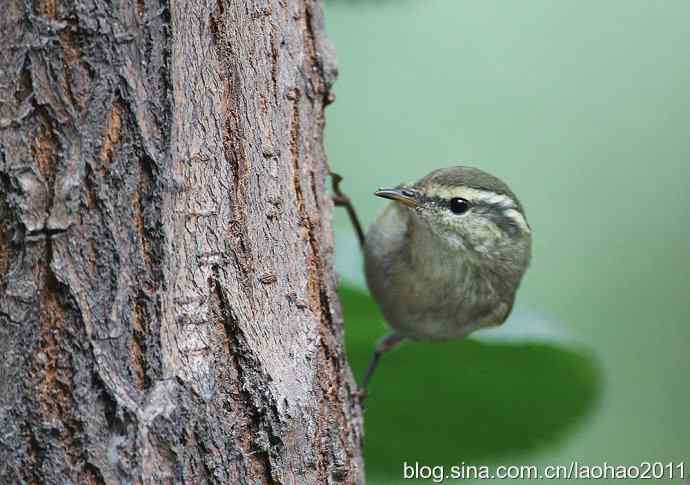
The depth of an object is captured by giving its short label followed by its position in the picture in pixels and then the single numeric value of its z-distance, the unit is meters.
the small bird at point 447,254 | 4.15
